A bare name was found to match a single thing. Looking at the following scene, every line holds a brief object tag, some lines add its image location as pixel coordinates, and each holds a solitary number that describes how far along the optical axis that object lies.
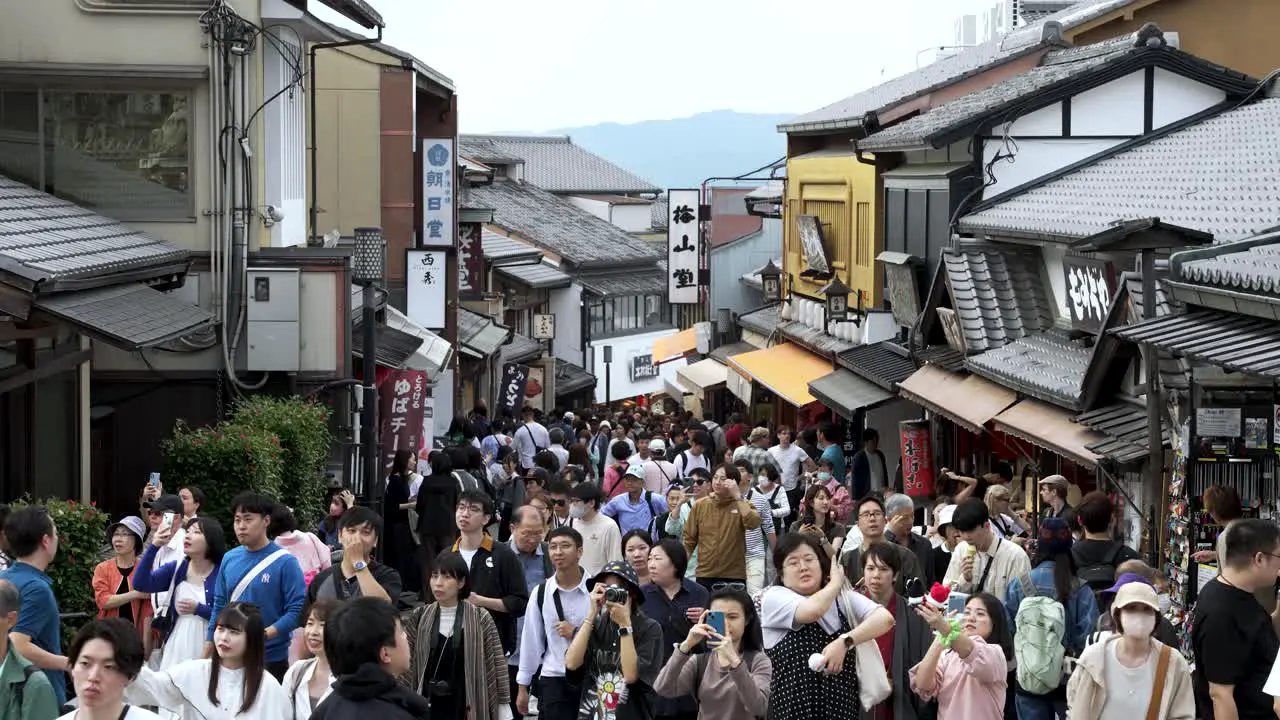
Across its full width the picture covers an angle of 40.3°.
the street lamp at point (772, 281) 36.38
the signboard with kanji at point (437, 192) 28.47
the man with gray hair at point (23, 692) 7.51
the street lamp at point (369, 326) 19.53
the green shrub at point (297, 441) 16.12
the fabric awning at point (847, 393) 22.30
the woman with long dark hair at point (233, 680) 7.55
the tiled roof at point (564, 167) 70.50
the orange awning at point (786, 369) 26.86
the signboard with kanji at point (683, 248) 43.47
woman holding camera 8.68
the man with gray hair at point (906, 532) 11.38
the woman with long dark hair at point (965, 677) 8.07
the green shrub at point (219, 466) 14.67
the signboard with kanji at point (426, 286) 27.61
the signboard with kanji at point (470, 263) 36.94
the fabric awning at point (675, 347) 45.88
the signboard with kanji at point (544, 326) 49.41
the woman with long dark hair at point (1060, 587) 9.50
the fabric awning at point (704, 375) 38.03
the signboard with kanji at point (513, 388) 33.94
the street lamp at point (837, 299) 25.77
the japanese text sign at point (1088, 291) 15.44
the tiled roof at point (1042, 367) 14.90
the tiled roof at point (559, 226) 54.53
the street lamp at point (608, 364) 57.09
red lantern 20.56
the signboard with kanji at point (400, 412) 21.97
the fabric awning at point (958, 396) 16.45
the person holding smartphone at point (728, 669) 8.14
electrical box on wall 17.50
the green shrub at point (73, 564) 11.23
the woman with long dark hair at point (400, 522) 16.75
